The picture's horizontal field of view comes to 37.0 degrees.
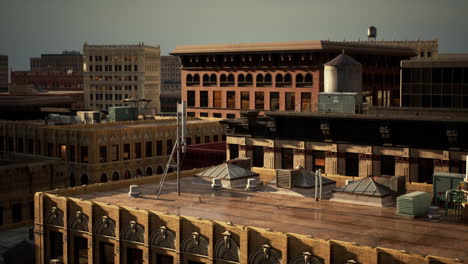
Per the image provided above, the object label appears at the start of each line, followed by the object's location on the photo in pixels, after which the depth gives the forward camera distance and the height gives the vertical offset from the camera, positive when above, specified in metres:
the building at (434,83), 66.69 +0.75
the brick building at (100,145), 87.31 -7.30
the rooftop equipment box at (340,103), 64.25 -1.16
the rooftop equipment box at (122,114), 107.56 -3.79
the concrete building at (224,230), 34.97 -7.76
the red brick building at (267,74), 114.25 +2.74
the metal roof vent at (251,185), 51.38 -7.00
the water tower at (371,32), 176.75 +14.81
